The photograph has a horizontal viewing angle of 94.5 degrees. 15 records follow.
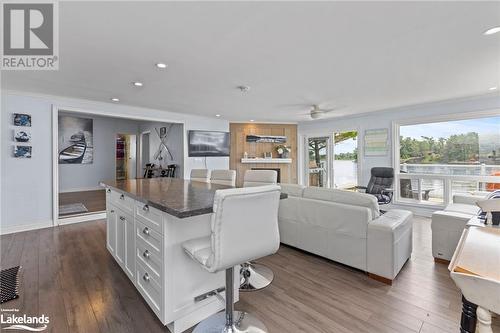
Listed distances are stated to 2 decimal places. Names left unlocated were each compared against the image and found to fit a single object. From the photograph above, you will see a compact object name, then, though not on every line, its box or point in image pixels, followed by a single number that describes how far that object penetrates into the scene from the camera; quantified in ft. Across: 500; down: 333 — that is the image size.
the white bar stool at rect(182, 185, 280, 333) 4.23
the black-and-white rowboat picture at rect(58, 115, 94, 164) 22.89
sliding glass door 21.03
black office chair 14.87
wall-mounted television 19.69
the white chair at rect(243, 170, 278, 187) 9.77
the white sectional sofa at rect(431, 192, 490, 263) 8.56
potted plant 23.90
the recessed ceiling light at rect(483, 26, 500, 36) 6.64
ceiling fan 15.45
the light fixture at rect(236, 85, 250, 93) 12.00
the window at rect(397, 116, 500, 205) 14.28
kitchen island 5.15
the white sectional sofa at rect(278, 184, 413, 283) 7.43
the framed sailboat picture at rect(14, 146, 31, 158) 12.53
